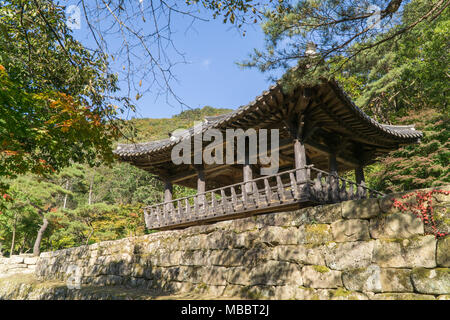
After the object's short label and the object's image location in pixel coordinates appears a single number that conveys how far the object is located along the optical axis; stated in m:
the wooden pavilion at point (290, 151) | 6.41
